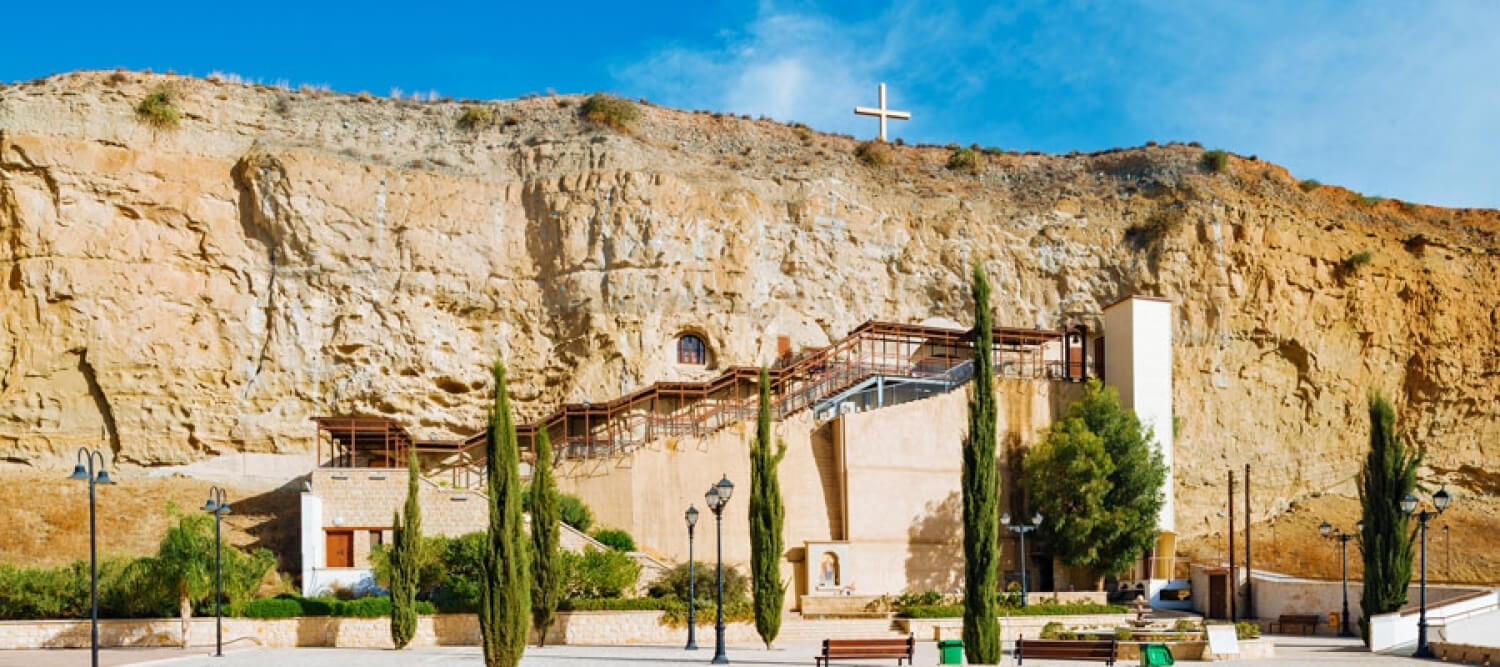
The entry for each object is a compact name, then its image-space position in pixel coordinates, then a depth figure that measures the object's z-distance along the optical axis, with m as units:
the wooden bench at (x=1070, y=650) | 21.73
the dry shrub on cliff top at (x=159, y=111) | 42.25
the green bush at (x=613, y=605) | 29.02
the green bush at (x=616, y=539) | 34.28
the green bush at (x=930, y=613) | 31.14
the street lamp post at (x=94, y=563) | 18.19
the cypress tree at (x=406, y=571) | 26.70
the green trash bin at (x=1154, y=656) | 21.25
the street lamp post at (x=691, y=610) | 25.70
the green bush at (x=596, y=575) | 29.61
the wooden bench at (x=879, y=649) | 22.09
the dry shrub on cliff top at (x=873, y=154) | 51.88
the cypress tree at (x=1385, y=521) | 29.25
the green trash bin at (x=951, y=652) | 22.02
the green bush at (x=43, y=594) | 27.02
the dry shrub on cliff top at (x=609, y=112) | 48.75
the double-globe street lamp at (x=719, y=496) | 24.53
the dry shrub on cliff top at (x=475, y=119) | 47.69
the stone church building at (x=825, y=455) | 34.38
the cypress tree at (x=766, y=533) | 26.17
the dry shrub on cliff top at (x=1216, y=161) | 52.31
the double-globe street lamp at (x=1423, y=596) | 24.75
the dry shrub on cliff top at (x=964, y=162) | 53.06
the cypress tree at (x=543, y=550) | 26.66
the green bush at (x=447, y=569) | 29.09
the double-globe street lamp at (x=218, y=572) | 24.52
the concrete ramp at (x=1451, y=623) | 27.20
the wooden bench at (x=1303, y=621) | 33.34
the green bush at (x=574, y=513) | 34.91
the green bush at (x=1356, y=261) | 49.53
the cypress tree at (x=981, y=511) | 22.19
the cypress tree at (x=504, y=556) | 20.62
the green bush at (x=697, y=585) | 30.75
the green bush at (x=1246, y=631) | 26.45
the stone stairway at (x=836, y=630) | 30.48
